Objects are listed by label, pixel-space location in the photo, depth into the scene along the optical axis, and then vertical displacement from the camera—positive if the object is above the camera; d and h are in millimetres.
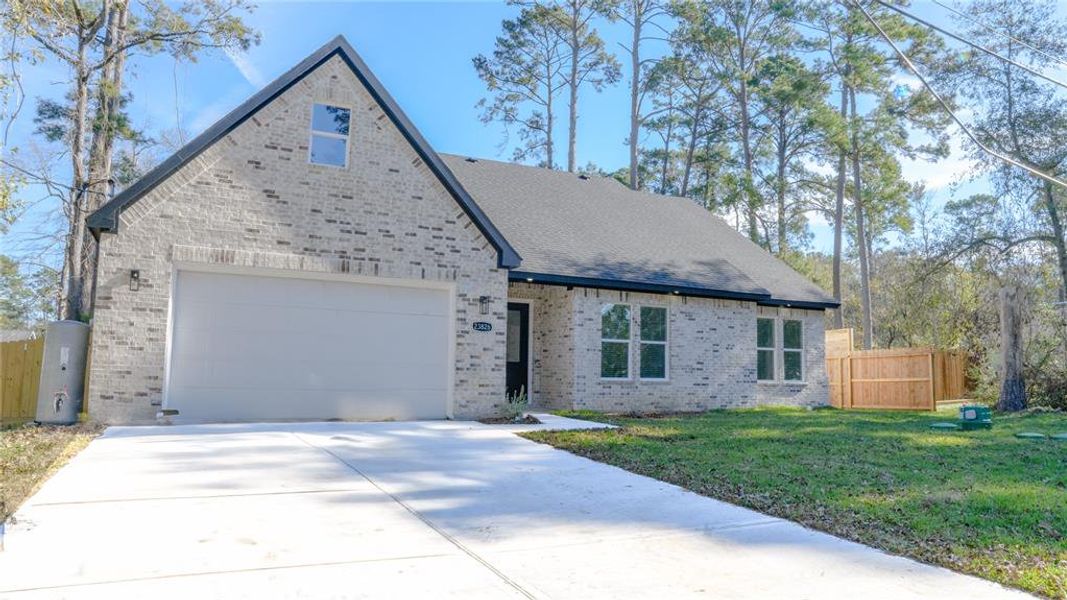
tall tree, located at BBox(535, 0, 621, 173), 31547 +12995
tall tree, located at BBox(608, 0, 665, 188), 31625 +13542
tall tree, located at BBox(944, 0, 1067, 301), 24828 +8296
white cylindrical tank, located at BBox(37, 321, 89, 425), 10539 -398
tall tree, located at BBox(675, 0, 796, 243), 31844 +13771
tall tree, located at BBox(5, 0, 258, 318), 18234 +7292
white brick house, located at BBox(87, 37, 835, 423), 10992 +1094
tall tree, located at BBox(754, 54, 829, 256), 30047 +9877
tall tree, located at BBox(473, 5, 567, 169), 31984 +12105
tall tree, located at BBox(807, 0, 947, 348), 27922 +10117
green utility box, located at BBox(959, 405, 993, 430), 12383 -823
